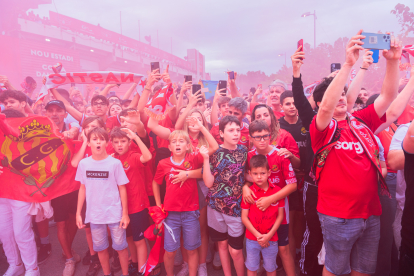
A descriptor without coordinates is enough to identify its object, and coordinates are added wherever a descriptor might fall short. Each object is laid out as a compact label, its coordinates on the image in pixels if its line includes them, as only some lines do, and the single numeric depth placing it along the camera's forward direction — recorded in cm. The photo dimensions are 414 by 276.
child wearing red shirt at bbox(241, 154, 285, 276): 243
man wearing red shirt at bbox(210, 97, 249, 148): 341
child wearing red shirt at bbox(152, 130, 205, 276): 271
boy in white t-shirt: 274
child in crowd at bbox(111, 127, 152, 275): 292
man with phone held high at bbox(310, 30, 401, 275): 189
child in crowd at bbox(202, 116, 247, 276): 259
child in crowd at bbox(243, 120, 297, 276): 247
